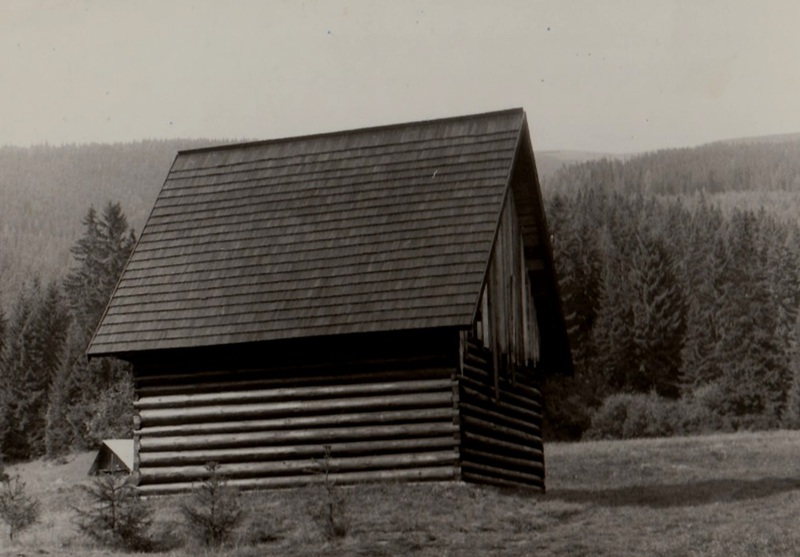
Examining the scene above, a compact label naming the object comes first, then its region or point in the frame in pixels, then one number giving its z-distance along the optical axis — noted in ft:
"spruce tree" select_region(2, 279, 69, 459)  247.70
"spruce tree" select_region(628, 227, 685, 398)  254.47
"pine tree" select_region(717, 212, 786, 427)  226.17
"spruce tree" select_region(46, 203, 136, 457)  221.25
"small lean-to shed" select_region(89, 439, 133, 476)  138.10
